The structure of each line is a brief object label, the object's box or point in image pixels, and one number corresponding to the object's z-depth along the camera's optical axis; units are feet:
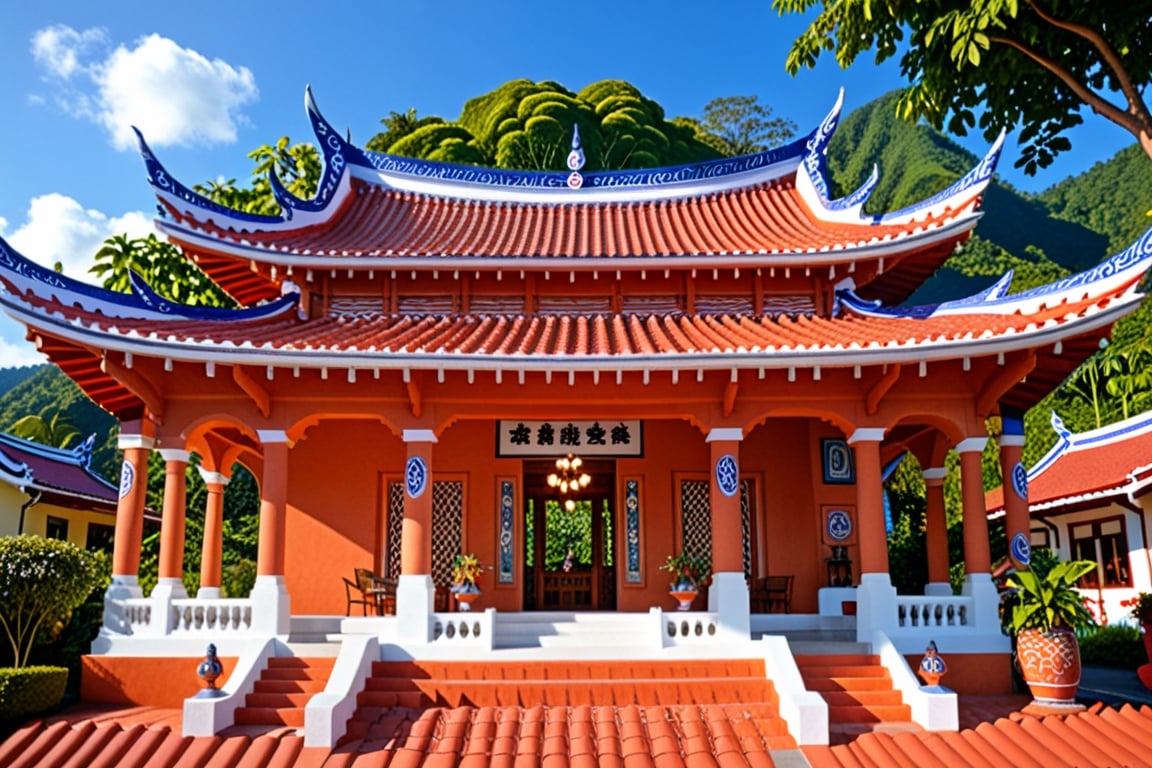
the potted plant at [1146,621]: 33.73
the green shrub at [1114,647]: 52.85
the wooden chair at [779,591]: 42.54
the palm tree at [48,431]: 109.50
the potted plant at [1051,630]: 30.40
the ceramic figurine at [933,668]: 29.45
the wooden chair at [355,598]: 41.09
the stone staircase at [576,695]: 28.27
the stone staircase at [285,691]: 30.50
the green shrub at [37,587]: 33.40
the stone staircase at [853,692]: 29.96
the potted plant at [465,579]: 37.55
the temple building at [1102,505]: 58.18
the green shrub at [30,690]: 31.22
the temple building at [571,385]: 35.04
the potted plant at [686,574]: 38.86
